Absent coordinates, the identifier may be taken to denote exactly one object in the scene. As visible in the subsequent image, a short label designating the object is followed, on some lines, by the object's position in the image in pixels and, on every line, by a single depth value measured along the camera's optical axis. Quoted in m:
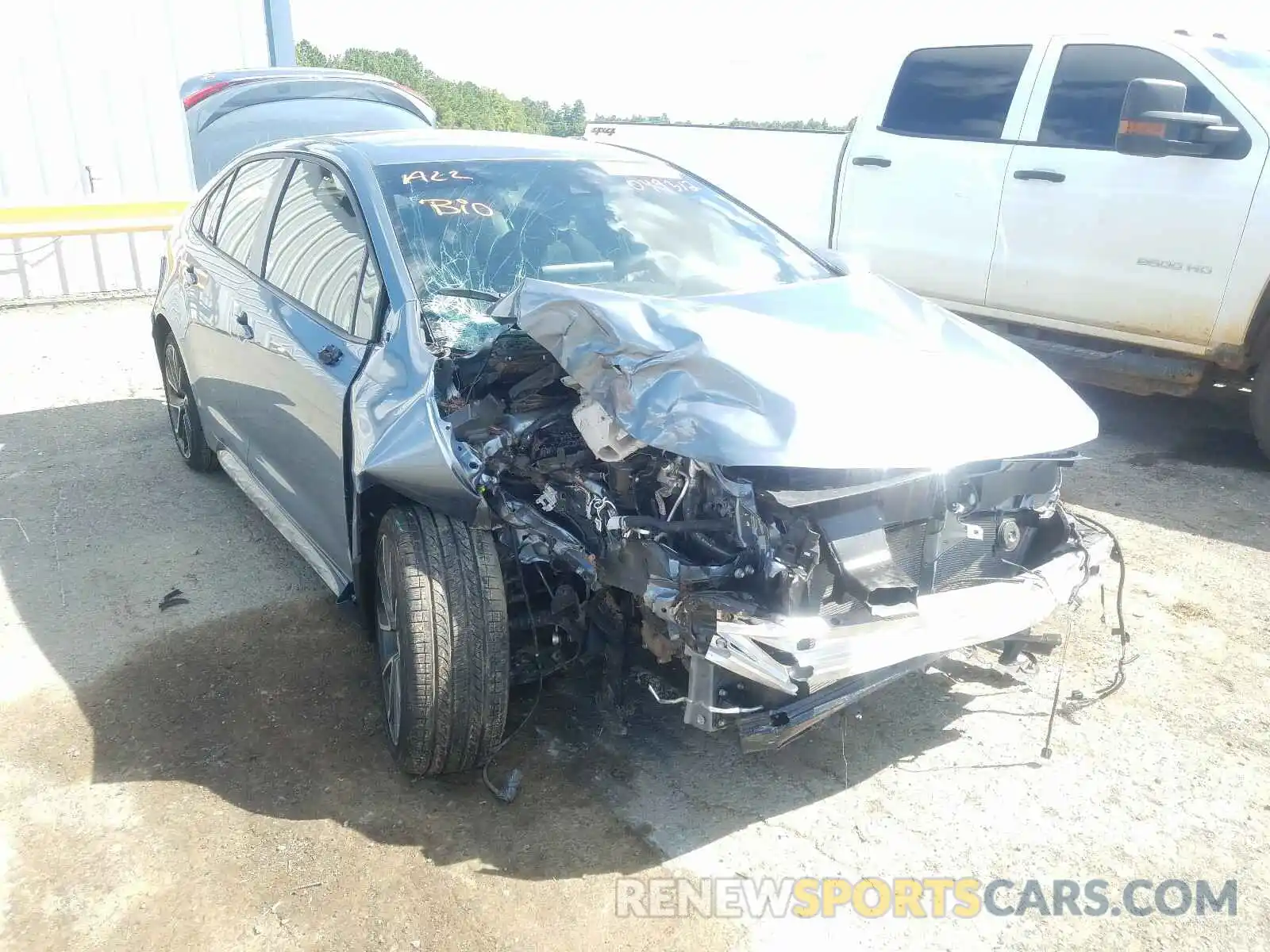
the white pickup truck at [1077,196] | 5.05
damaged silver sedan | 2.50
